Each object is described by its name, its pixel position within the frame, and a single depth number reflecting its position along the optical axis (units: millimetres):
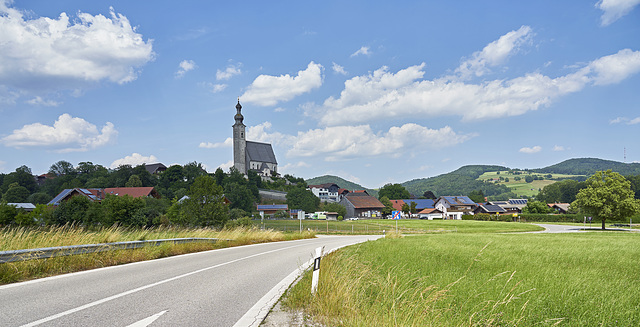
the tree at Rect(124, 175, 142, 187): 111562
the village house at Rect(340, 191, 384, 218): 123750
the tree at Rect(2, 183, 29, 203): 106688
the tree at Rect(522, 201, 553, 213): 105500
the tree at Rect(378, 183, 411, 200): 170125
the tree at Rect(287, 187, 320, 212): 114250
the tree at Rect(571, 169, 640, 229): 55469
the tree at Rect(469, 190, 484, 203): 178250
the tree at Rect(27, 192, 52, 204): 105575
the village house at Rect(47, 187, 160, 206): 90375
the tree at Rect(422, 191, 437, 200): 183962
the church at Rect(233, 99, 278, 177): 175250
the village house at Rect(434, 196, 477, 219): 124325
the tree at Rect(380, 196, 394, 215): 123812
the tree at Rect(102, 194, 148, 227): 50875
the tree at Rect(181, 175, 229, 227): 34281
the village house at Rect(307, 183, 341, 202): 187375
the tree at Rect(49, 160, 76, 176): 148950
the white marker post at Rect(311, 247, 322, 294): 7285
